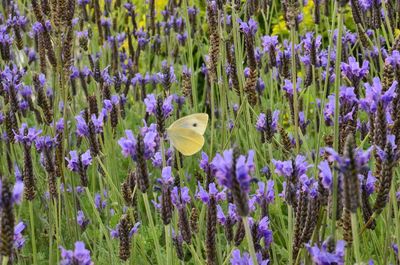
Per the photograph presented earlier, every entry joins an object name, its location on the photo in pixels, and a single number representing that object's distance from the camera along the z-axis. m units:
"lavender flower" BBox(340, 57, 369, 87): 1.11
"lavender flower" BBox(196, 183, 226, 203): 1.08
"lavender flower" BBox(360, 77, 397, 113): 1.03
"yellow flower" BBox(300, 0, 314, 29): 1.94
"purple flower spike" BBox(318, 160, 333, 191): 1.01
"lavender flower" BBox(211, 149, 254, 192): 0.96
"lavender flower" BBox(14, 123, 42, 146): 1.17
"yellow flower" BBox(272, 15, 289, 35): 1.88
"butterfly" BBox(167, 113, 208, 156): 1.10
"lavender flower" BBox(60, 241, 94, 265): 0.99
